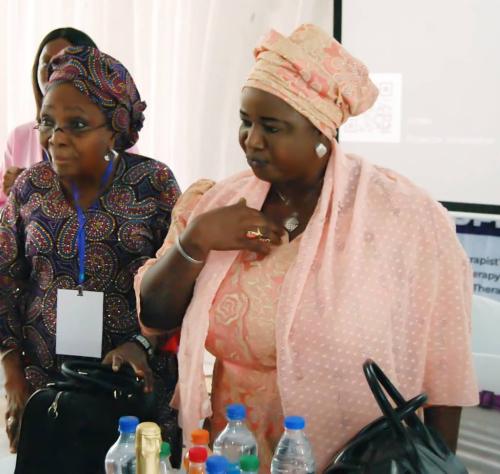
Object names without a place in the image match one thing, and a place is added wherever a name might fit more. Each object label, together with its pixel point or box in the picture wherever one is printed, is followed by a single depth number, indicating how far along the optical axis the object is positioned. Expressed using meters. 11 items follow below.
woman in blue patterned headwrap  2.00
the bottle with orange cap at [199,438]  1.18
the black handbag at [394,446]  1.13
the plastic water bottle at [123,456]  1.28
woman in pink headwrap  1.51
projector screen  3.14
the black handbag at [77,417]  1.60
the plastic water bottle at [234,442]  1.33
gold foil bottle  1.13
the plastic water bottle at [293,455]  1.25
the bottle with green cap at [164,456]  1.22
